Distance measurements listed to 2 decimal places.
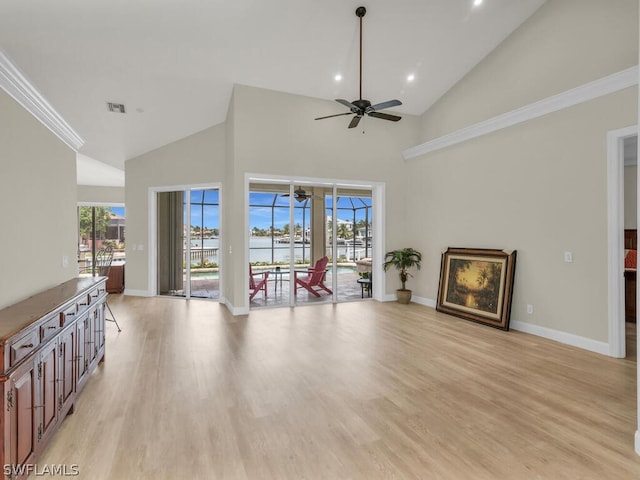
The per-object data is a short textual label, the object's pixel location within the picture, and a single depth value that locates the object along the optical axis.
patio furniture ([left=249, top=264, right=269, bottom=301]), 6.59
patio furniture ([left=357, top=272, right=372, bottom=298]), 7.50
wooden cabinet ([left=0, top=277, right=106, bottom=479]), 1.76
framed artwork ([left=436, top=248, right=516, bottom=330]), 5.17
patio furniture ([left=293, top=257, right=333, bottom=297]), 7.02
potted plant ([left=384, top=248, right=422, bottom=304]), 6.99
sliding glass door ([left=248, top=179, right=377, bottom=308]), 6.67
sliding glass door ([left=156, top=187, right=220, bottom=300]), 7.45
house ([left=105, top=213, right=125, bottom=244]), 11.27
